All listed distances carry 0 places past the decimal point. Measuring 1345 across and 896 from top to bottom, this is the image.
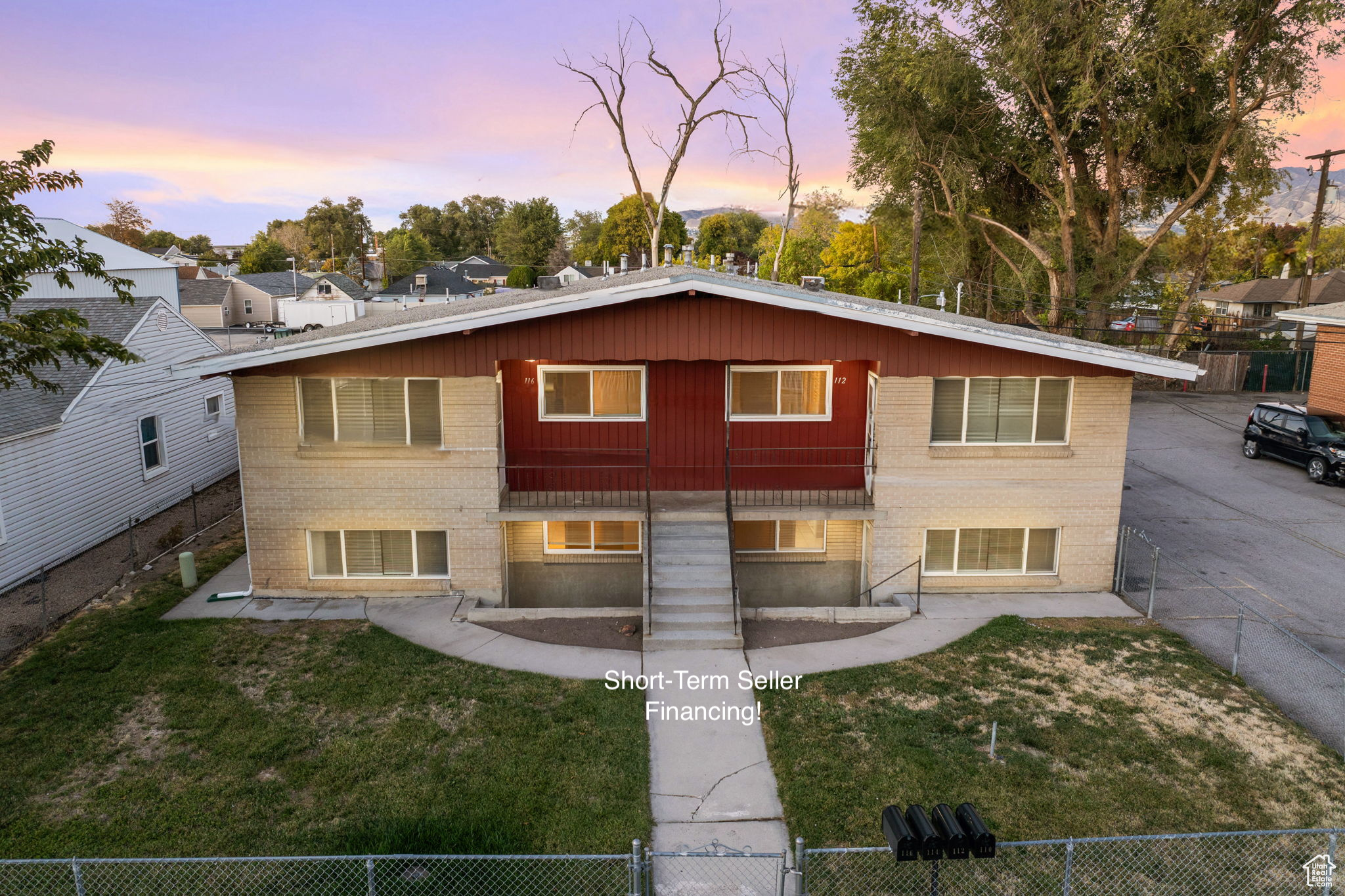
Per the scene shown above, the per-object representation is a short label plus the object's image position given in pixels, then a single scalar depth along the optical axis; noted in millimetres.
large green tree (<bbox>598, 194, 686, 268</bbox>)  90812
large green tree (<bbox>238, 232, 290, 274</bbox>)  97325
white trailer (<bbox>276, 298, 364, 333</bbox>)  59656
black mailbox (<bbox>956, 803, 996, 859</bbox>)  6406
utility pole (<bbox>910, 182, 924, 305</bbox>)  35400
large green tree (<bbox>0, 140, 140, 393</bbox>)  10625
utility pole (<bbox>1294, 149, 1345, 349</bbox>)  38344
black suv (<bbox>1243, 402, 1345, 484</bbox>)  23062
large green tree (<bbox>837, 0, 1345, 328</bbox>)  29797
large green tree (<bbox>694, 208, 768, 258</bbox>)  112938
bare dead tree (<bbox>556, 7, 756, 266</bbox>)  36281
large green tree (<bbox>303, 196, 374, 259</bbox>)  125938
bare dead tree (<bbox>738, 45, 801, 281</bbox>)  38500
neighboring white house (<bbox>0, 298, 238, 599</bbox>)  16438
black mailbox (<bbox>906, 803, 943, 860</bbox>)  6438
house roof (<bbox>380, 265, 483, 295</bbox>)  75625
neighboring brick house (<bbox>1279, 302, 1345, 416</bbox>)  27594
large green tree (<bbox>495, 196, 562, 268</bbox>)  100125
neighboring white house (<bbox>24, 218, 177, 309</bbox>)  34031
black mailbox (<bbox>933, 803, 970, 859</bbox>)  6422
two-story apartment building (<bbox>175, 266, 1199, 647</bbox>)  14008
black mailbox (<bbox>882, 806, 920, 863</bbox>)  6465
